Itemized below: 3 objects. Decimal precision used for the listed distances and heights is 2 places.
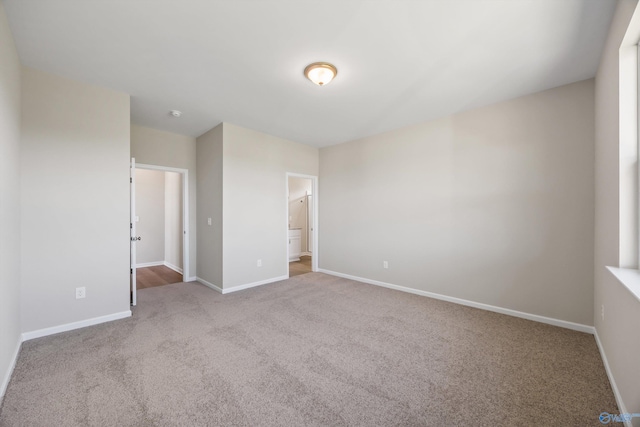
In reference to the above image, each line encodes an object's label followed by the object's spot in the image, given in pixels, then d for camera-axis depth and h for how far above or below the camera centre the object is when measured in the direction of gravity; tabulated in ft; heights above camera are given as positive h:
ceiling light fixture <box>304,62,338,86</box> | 7.95 +4.46
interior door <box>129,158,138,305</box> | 10.85 -0.92
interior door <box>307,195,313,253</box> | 25.62 -1.20
